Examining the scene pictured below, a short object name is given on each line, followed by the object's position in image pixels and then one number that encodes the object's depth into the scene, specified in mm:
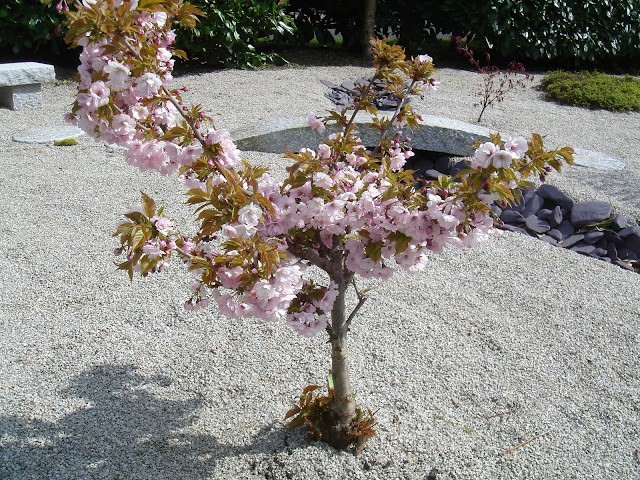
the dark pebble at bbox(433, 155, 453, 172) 5102
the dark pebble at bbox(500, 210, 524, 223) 4473
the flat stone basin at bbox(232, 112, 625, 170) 4801
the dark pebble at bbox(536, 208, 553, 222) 4586
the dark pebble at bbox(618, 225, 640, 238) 4340
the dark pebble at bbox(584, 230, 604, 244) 4336
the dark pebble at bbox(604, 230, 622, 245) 4336
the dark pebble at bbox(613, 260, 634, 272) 4129
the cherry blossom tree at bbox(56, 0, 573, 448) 1618
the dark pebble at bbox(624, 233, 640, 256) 4320
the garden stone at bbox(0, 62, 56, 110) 5715
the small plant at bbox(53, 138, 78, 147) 4980
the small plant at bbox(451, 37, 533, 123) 6281
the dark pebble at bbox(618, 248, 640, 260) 4299
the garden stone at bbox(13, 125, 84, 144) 5068
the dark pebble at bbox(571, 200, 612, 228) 4449
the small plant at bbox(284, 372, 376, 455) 2283
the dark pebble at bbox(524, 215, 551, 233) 4375
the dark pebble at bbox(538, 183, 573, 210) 4641
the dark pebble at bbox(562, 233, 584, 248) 4289
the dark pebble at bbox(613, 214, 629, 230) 4383
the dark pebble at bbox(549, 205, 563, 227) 4492
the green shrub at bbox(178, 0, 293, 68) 7051
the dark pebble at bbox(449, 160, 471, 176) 5035
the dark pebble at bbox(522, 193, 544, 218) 4621
